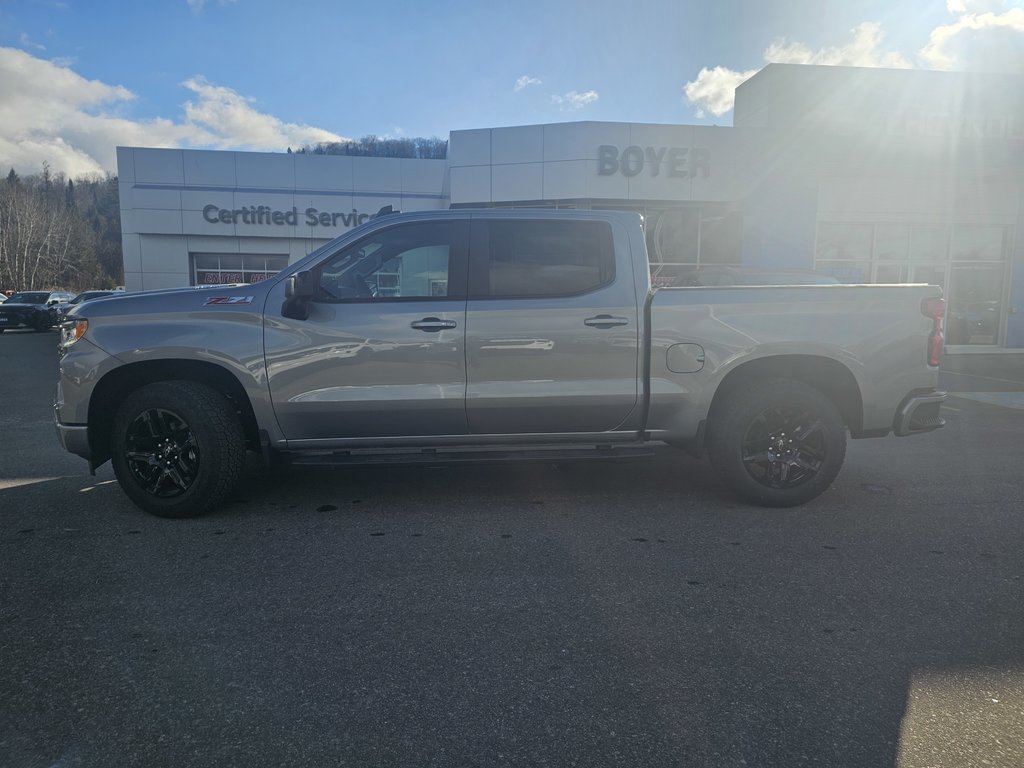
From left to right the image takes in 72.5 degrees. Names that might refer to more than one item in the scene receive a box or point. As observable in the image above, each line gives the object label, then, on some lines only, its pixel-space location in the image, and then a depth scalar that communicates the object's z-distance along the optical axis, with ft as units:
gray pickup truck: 15.02
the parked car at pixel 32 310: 90.58
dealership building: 56.39
